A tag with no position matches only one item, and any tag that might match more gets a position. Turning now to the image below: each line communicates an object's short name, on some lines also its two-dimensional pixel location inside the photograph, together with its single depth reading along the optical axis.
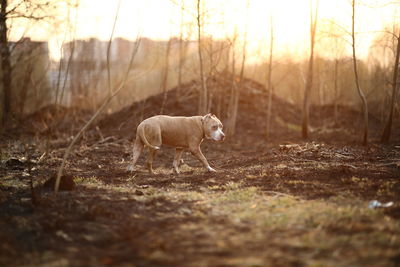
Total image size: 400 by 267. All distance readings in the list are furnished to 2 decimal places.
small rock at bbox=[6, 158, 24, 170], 13.55
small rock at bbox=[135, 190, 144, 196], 9.55
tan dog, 12.79
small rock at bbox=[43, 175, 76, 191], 9.88
